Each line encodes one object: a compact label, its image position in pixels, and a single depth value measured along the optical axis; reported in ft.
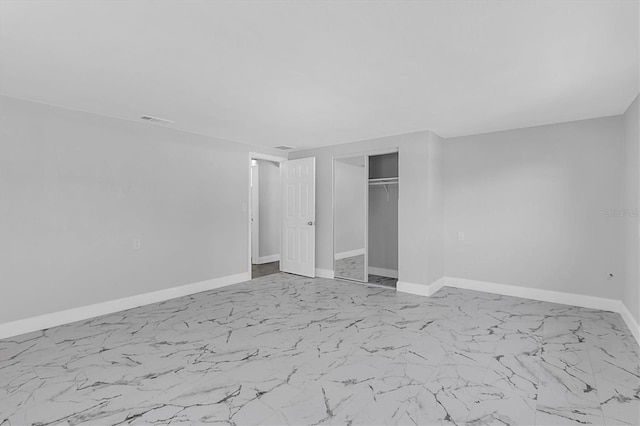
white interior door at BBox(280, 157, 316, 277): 19.47
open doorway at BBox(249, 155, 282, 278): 24.50
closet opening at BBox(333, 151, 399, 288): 18.43
